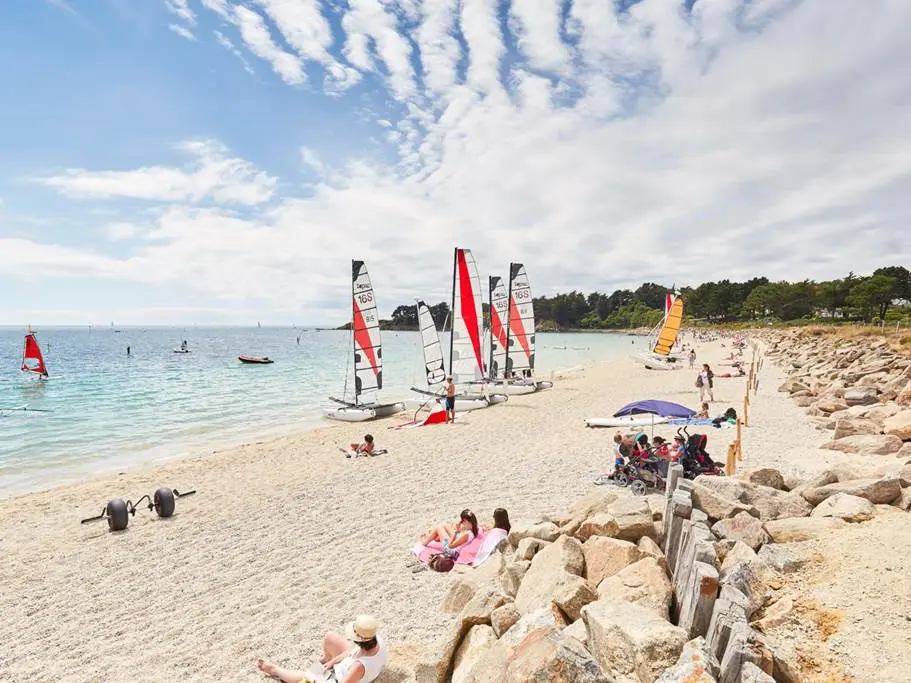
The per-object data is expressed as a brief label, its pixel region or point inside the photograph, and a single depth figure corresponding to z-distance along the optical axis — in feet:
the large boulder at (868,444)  35.55
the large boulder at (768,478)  26.50
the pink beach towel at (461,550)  25.84
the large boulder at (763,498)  21.97
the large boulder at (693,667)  10.35
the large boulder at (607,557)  17.40
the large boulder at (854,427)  41.34
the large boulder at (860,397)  56.54
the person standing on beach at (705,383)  66.13
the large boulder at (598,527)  19.76
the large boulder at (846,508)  19.29
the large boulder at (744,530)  17.92
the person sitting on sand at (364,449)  52.65
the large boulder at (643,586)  15.05
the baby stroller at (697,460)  34.68
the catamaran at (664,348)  145.18
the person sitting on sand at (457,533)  26.58
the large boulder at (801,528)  18.39
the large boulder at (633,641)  11.61
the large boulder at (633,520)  19.75
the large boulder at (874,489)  20.66
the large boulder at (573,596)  14.87
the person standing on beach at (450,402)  70.90
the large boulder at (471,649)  14.08
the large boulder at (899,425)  36.76
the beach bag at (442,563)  25.20
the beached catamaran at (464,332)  90.02
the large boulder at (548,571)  16.63
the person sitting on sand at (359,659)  15.70
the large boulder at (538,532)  22.28
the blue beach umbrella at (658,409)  47.55
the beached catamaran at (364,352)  78.54
